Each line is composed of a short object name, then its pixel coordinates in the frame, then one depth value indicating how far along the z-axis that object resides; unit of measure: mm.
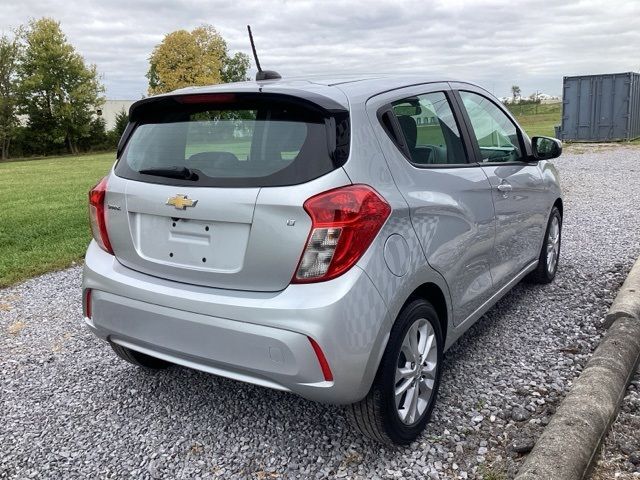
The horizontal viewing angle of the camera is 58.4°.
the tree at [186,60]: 55469
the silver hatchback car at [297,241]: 2314
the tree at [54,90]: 47969
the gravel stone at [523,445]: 2672
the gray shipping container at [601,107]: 22219
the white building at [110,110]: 52781
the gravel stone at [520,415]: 2938
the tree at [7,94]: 45344
